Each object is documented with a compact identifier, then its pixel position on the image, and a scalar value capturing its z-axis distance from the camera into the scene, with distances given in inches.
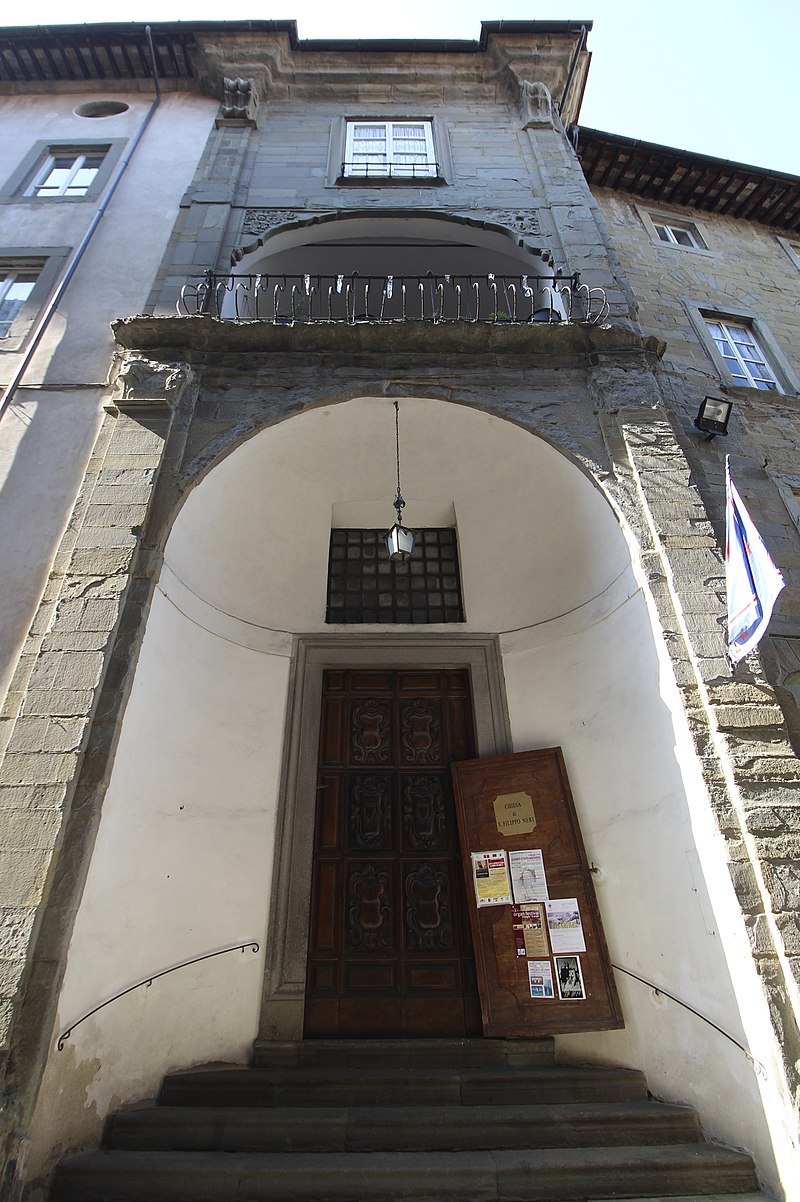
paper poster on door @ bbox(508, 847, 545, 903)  196.1
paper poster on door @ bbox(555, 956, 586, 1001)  180.7
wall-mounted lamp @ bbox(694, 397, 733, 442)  239.6
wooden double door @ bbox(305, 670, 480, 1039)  193.0
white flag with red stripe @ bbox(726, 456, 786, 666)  147.9
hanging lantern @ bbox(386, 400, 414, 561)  216.7
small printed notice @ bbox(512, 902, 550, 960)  188.9
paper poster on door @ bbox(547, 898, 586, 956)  186.5
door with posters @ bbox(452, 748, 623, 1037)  181.0
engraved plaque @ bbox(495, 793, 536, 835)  205.8
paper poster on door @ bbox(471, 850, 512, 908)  199.5
